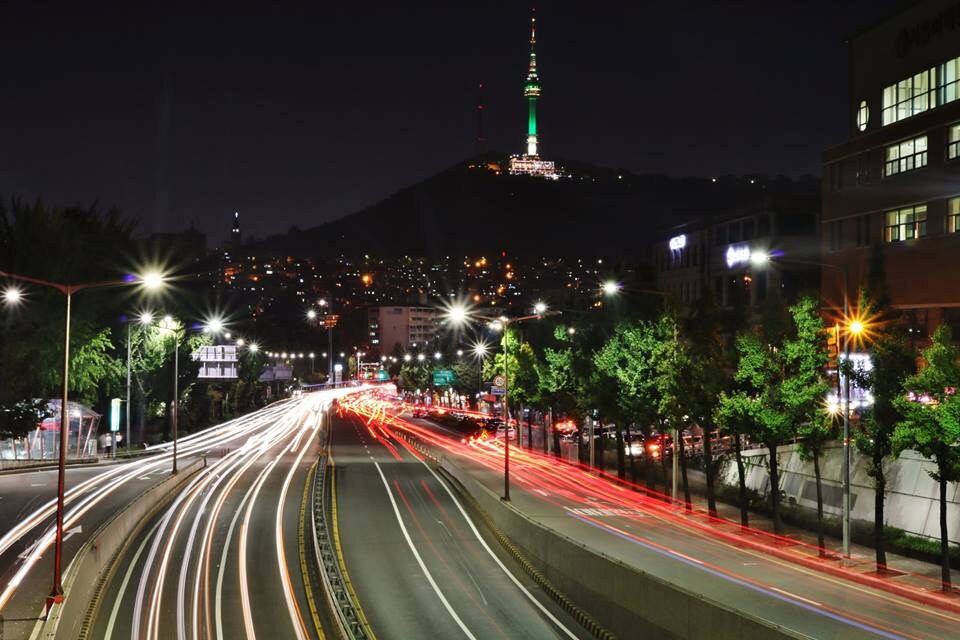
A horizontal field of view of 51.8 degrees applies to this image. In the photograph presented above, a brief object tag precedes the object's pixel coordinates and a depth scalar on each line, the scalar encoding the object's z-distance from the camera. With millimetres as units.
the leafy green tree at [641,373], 45688
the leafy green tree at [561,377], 59969
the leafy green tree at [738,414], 34312
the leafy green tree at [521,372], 68438
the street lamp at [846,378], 29750
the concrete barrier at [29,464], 55756
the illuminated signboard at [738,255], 77438
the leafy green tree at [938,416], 25719
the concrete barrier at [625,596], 19969
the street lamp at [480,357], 97044
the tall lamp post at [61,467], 23672
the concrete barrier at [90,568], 23244
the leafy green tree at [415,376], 137188
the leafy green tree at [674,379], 40719
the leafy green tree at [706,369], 38844
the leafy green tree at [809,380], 33312
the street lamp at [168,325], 52369
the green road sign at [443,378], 106312
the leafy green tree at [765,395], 33812
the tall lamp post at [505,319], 40438
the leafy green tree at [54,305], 49719
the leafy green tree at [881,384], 28375
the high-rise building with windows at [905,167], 43031
